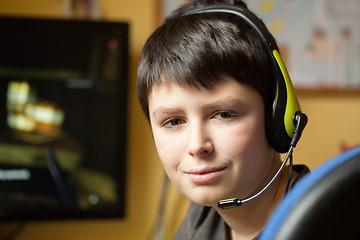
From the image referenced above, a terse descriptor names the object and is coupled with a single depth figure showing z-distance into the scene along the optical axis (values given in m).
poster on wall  1.73
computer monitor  1.47
